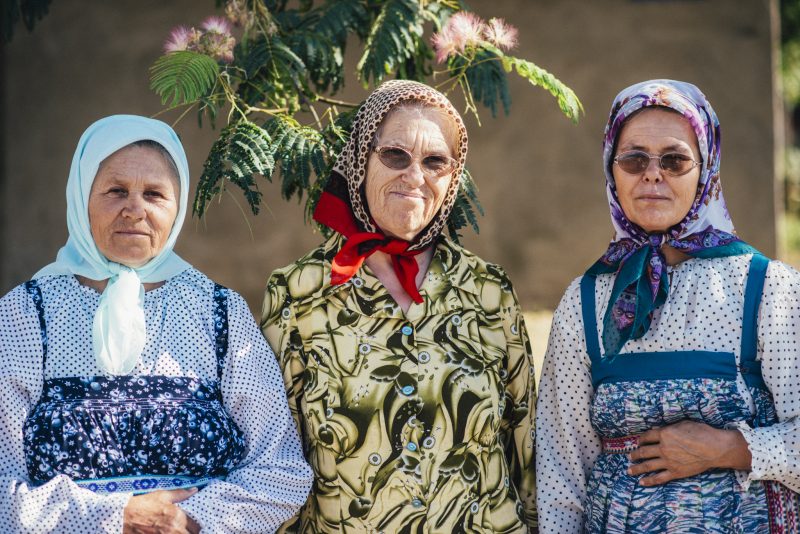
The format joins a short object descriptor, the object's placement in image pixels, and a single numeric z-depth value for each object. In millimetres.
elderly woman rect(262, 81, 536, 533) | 3514
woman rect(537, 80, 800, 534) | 3275
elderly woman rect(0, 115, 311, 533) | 3201
